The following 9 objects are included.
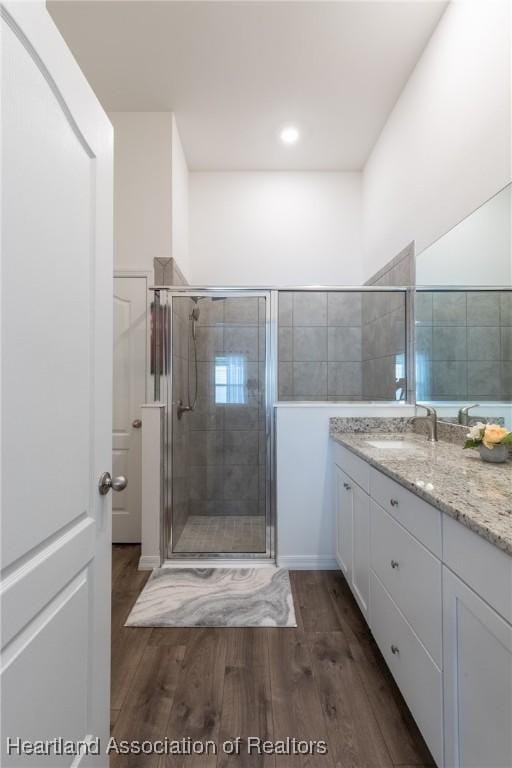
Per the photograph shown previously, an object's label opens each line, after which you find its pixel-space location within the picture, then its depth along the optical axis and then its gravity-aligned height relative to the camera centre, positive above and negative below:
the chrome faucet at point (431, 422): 2.16 -0.19
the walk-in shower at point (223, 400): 2.59 -0.08
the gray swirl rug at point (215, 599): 1.90 -1.18
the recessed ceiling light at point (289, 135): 2.90 +2.01
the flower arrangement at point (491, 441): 1.49 -0.21
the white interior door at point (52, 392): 0.63 -0.01
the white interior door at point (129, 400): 2.86 -0.09
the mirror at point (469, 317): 1.64 +0.37
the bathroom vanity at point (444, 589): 0.81 -0.57
